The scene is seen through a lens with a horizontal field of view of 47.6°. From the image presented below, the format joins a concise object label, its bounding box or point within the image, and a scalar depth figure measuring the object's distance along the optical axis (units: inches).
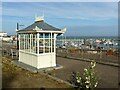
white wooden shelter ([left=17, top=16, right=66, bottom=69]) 354.4
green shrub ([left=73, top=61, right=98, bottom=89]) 205.8
